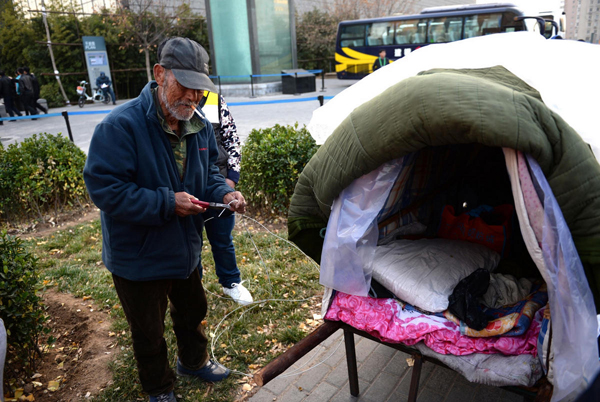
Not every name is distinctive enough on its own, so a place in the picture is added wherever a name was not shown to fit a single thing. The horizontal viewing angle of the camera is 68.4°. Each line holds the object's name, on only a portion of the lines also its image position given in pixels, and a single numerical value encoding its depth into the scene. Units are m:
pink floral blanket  2.09
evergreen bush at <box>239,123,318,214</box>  5.25
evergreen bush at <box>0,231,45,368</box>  2.72
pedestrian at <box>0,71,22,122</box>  15.38
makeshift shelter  1.63
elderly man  2.14
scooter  20.12
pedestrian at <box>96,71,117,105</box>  20.38
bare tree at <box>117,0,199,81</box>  20.95
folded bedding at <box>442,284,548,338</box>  2.12
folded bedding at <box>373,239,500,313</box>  2.37
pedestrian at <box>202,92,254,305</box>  3.52
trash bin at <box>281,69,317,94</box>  18.14
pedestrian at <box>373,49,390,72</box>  19.47
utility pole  20.86
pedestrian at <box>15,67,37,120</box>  15.61
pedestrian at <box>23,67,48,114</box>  15.95
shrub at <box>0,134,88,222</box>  5.48
